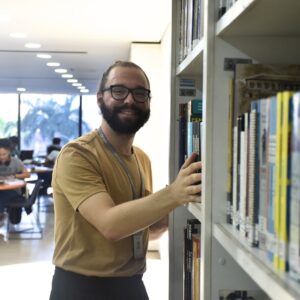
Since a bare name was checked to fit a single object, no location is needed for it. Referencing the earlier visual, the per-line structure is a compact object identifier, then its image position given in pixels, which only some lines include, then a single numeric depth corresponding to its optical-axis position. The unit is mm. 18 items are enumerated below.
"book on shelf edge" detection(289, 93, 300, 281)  598
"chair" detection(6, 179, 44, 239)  6750
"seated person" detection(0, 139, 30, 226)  6773
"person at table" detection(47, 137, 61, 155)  10812
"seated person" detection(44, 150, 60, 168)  9852
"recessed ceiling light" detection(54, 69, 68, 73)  8706
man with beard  1690
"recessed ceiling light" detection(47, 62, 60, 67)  7785
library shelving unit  1007
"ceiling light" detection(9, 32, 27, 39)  5234
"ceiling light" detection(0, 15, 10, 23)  4438
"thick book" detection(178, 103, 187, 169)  1532
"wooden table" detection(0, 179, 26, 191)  6399
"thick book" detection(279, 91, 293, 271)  628
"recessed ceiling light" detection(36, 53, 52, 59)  6828
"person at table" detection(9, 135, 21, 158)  10478
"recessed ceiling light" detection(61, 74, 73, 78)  9577
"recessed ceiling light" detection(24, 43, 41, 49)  5947
